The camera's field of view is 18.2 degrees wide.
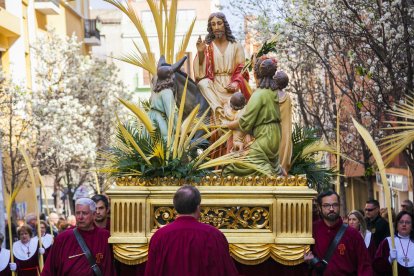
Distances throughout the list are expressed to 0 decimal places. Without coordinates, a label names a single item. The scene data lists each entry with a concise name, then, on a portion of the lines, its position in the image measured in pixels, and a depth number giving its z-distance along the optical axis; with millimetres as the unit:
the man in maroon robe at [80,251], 12273
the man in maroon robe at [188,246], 9906
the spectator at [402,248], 13609
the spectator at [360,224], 14717
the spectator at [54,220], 23897
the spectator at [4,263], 15391
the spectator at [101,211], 13656
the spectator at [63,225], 22200
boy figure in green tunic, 13117
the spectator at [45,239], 17352
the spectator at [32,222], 20272
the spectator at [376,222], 15859
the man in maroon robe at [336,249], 12266
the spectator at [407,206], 18050
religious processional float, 12328
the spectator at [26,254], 16906
